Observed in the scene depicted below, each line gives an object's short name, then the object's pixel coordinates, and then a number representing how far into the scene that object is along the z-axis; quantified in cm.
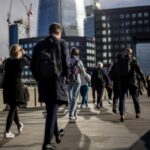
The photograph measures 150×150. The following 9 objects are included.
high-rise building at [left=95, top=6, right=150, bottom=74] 8790
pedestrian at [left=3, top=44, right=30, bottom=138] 503
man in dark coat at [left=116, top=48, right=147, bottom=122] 680
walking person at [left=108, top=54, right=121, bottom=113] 816
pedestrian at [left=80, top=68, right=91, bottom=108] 1052
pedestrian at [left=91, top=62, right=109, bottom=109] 1072
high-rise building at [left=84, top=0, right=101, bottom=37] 10398
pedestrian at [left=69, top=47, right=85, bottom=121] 704
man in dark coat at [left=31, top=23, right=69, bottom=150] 387
